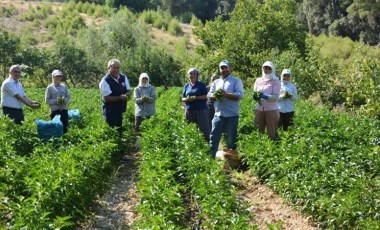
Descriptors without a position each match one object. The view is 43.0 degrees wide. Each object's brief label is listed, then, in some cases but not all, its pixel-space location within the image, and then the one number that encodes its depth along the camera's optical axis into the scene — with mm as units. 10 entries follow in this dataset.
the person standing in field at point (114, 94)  8844
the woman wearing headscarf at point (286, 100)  9617
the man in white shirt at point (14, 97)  8625
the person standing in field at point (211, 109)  10555
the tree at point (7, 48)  36531
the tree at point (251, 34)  30766
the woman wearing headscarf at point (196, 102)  9164
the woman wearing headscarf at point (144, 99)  10445
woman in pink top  8977
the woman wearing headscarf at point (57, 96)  9188
